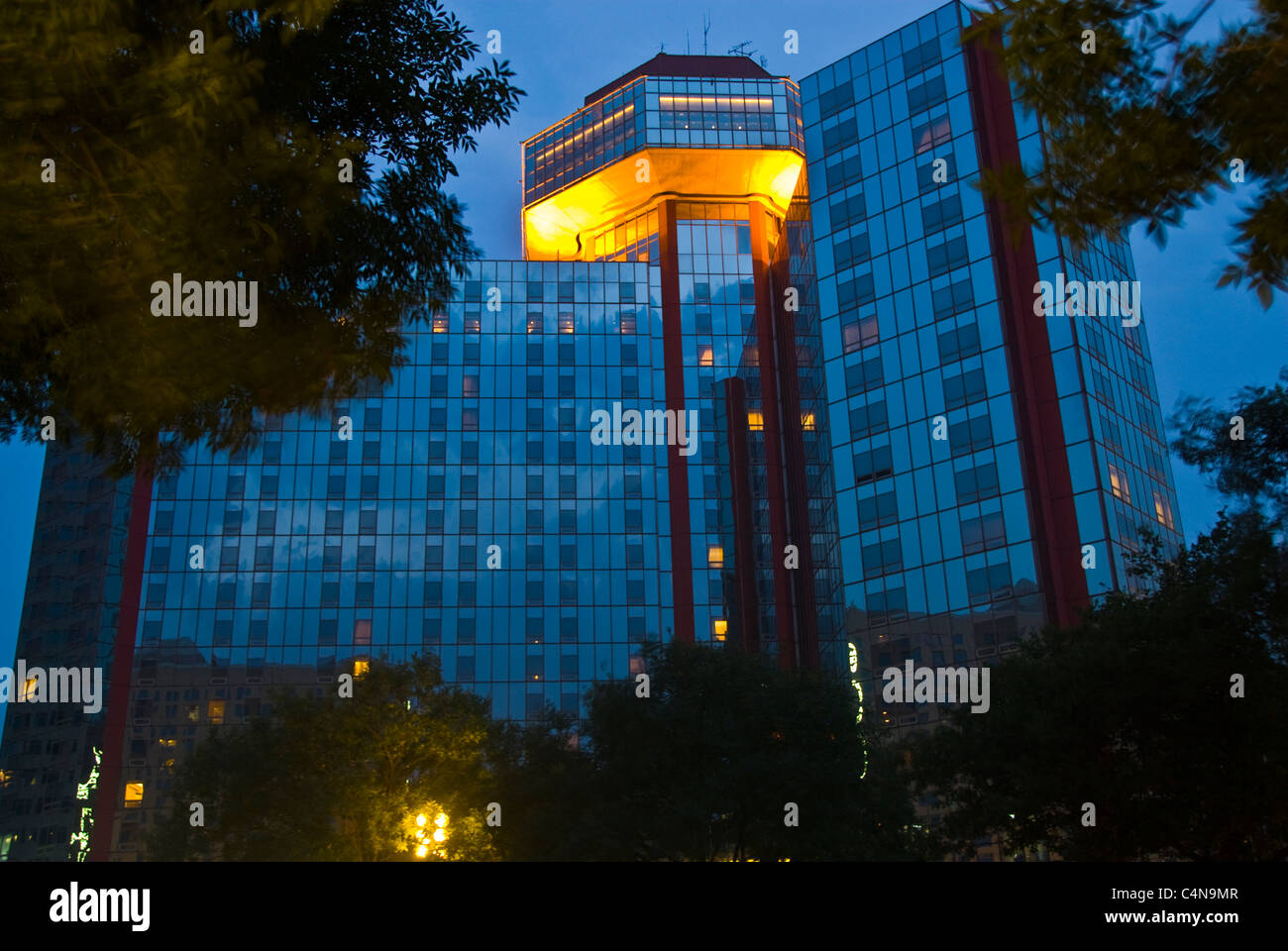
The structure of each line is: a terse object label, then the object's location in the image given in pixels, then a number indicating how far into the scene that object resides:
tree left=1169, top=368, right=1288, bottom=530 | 20.47
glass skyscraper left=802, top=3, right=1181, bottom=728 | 57.91
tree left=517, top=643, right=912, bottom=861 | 38.47
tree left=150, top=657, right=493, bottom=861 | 42.53
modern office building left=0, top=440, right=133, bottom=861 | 100.56
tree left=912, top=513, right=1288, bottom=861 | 23.92
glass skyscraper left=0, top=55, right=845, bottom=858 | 84.12
